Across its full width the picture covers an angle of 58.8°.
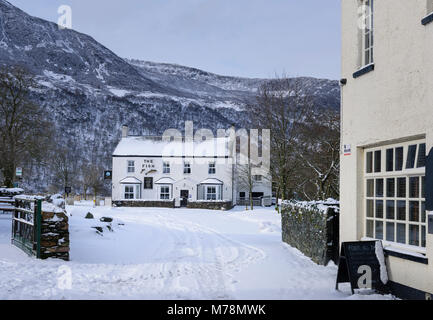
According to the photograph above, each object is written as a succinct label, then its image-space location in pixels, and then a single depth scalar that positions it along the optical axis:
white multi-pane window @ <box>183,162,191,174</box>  44.16
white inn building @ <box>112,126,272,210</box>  43.41
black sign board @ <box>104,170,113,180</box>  41.88
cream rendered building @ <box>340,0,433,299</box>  5.87
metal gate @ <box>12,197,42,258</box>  8.75
